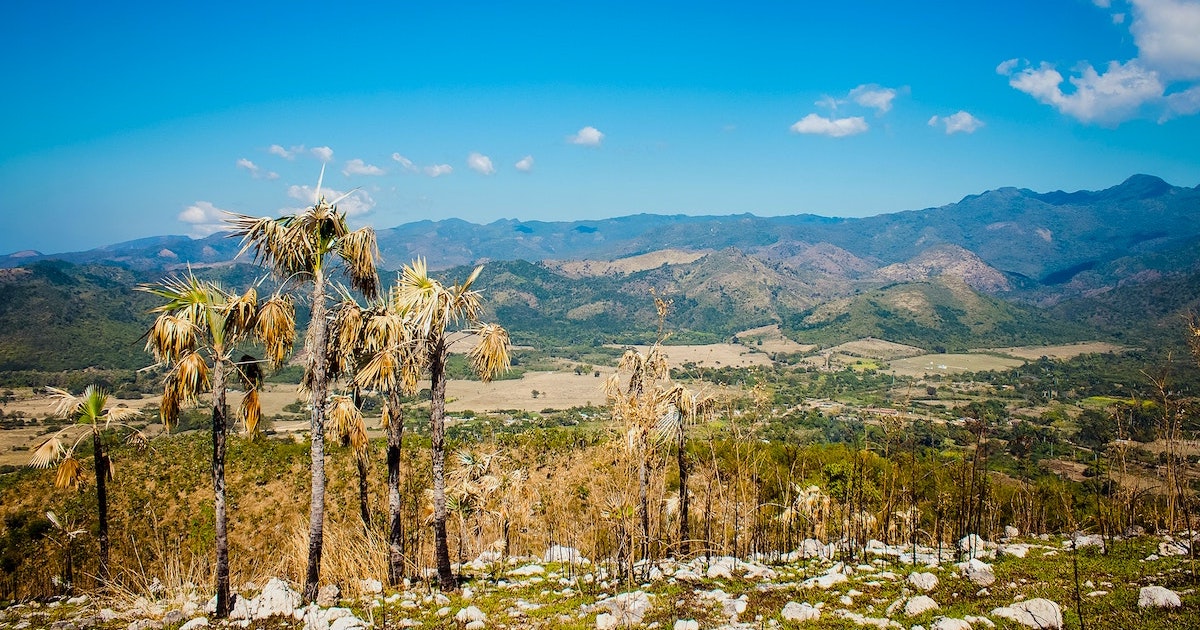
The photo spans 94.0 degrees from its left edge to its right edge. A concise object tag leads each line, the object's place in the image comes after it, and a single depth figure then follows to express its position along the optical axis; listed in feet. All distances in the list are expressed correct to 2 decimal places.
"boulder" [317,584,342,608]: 30.99
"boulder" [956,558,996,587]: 25.67
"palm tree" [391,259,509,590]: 34.17
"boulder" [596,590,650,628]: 24.94
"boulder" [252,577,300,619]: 28.45
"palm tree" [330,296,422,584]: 36.04
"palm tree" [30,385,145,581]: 42.09
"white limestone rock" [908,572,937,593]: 25.86
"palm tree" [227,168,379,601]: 34.04
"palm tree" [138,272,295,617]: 29.09
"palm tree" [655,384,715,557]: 46.70
